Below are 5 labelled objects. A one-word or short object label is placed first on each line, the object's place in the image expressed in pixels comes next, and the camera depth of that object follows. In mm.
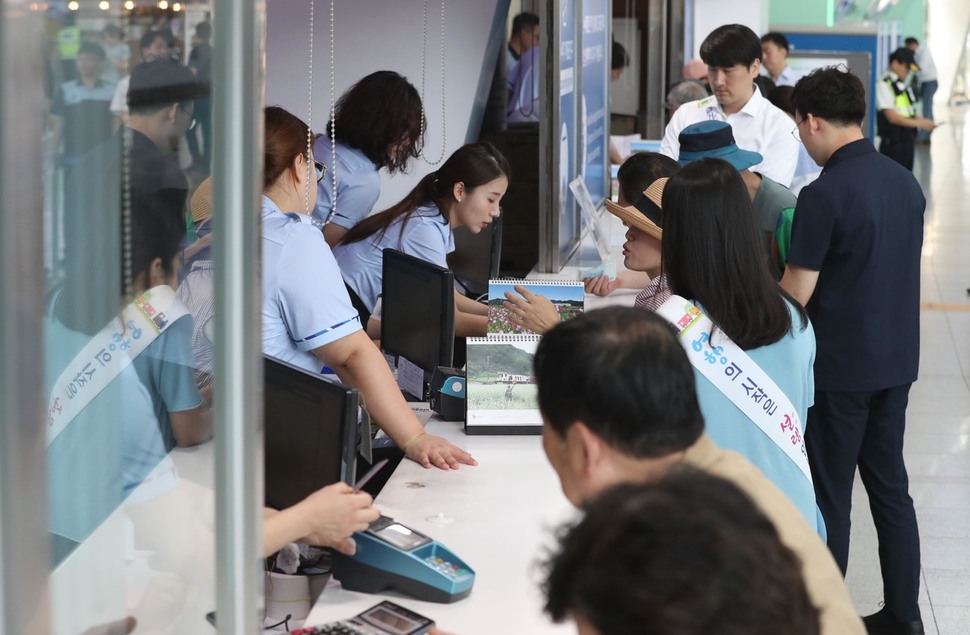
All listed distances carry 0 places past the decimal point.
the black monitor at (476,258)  4418
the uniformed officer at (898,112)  13273
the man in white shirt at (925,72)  17125
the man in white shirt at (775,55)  8992
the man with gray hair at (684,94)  7516
